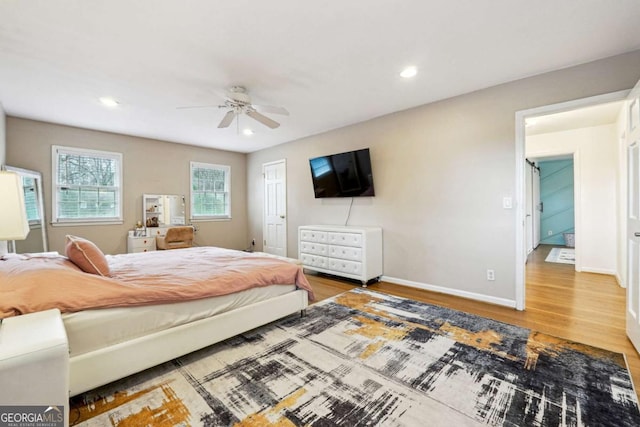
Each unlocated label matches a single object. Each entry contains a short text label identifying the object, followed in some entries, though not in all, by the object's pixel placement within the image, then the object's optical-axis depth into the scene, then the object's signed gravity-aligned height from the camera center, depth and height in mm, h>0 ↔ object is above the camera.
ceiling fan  2959 +1188
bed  1572 -598
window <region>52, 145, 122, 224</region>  4422 +493
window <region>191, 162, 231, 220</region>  5973 +502
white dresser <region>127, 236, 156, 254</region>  4898 -526
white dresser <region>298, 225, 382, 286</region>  3988 -590
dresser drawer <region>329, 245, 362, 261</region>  4025 -607
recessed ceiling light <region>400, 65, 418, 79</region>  2743 +1414
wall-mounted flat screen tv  4309 +621
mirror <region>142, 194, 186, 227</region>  5246 +81
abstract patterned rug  1511 -1102
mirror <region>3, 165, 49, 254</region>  3736 +22
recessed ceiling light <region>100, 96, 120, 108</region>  3355 +1409
